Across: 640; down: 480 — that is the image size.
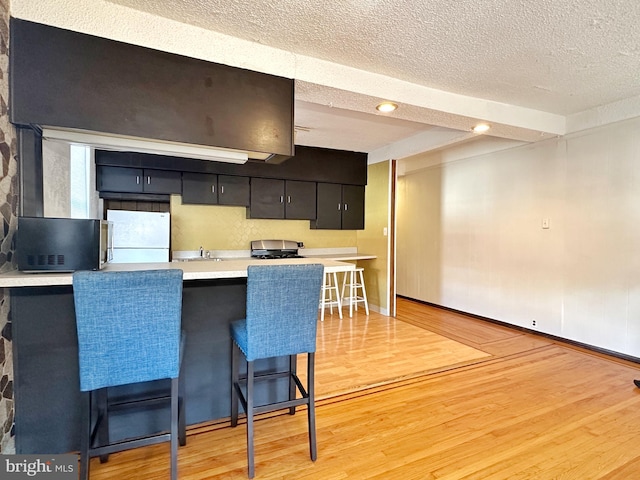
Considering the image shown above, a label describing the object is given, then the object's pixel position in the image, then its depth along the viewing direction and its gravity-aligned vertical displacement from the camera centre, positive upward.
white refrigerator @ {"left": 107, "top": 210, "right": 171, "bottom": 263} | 3.79 +0.01
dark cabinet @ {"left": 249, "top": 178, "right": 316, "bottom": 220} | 4.56 +0.55
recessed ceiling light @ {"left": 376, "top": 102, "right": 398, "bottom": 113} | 2.66 +1.07
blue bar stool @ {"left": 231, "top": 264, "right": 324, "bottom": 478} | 1.67 -0.44
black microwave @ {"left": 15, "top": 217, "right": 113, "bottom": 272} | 1.56 -0.04
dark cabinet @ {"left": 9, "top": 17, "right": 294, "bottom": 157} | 1.69 +0.83
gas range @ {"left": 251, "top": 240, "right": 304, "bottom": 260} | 4.67 -0.16
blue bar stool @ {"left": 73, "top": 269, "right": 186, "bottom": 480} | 1.38 -0.43
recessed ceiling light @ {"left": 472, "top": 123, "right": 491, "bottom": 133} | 3.15 +1.08
